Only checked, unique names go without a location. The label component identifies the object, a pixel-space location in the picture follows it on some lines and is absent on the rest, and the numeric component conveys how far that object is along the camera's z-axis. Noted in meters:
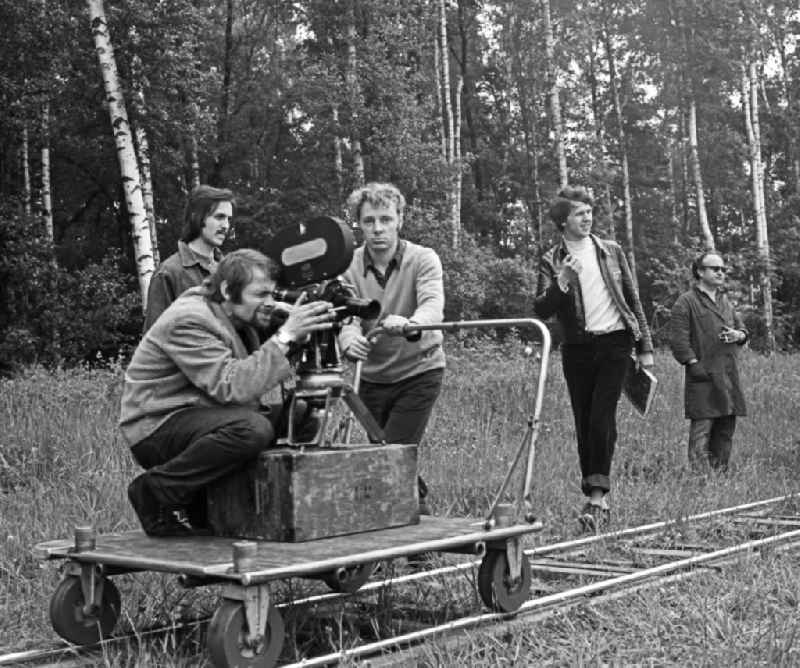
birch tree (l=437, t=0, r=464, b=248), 30.12
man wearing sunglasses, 9.86
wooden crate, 4.18
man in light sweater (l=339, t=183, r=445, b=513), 6.00
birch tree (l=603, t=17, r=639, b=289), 40.66
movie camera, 4.50
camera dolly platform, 3.62
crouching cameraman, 4.31
